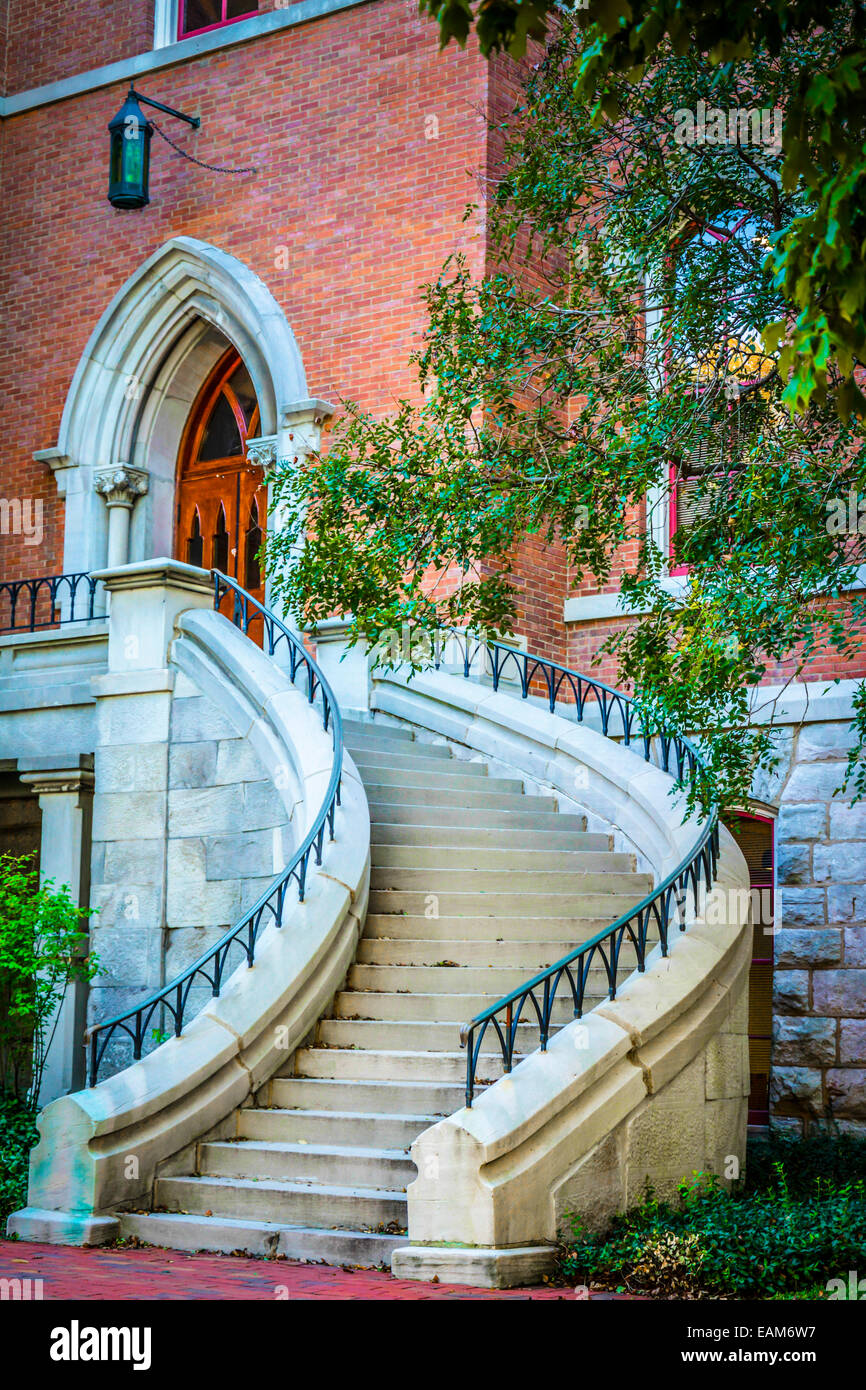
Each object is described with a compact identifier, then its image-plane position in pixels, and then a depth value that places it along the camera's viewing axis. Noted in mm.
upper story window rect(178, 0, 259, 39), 16672
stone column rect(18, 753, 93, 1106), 11797
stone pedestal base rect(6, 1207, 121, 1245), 7461
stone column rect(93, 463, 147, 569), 16016
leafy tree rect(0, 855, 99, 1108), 10461
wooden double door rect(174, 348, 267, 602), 16234
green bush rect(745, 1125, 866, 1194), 8902
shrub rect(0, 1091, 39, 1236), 8438
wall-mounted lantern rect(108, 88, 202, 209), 15438
